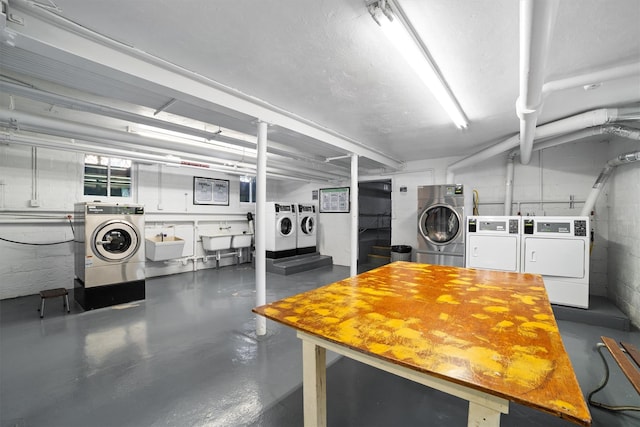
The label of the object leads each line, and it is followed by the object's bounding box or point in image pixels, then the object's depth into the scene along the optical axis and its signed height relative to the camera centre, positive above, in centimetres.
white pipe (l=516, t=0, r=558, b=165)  125 +98
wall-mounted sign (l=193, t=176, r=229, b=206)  631 +54
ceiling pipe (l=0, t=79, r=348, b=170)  244 +114
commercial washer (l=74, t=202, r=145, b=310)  366 -63
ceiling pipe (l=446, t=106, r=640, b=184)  289 +111
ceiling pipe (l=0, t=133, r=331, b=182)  347 +95
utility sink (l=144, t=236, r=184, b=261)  504 -74
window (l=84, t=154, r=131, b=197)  481 +68
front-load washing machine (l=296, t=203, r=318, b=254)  693 -46
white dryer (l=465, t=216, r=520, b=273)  380 -44
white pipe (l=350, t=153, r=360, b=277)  455 +5
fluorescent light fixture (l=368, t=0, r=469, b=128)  157 +121
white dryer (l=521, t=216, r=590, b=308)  338 -56
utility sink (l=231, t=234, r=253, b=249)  651 -72
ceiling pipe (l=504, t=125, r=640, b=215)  300 +102
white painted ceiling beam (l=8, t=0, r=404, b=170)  165 +117
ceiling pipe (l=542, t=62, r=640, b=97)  204 +113
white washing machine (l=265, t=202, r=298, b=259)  630 -42
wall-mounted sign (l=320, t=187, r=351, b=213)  712 +38
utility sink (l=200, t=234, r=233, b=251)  612 -73
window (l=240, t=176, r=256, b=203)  730 +68
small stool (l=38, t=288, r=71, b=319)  343 -112
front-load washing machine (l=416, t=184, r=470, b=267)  467 -20
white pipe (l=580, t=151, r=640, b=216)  346 +44
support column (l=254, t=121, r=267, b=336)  295 +1
